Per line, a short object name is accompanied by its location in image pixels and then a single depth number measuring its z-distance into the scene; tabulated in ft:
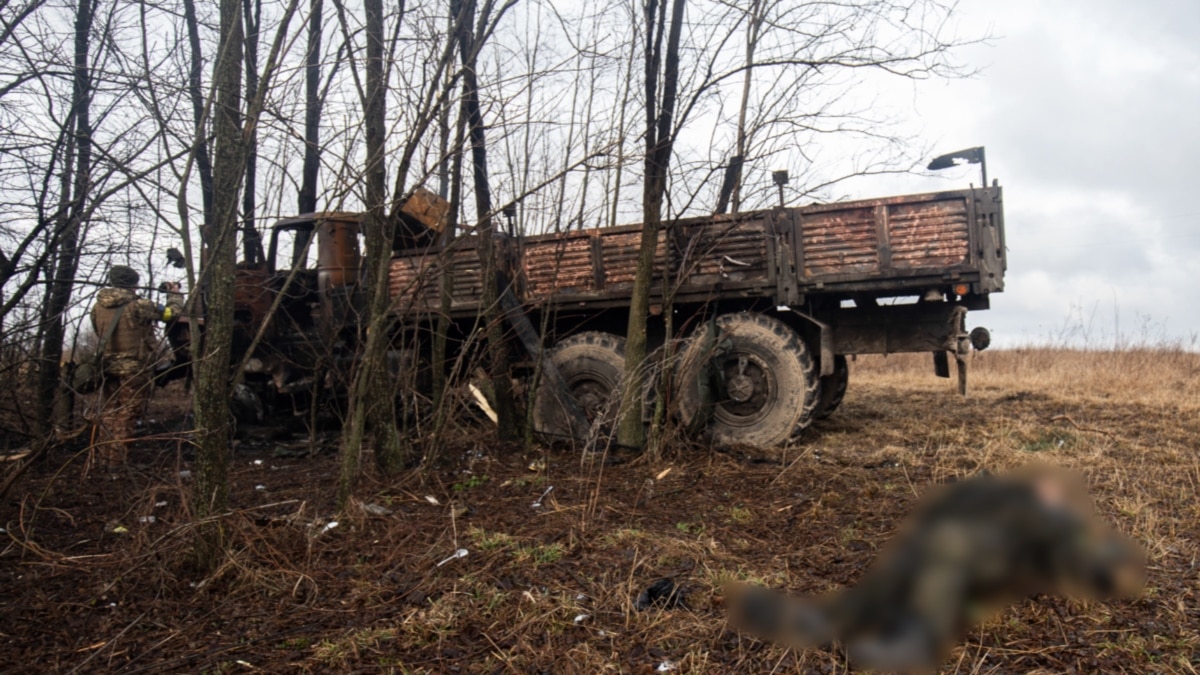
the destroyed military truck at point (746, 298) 25.35
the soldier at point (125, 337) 27.53
